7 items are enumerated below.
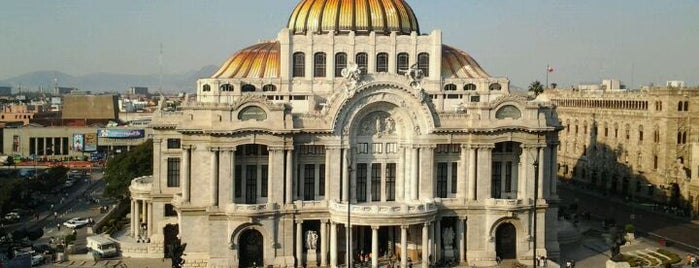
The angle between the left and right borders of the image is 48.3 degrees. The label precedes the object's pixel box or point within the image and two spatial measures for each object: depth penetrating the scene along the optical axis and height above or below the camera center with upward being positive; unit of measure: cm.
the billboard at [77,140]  16412 -262
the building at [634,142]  10038 -124
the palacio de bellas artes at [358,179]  6388 -417
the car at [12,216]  8767 -1019
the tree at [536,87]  13212 +783
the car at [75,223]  8600 -1062
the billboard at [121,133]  16412 -106
